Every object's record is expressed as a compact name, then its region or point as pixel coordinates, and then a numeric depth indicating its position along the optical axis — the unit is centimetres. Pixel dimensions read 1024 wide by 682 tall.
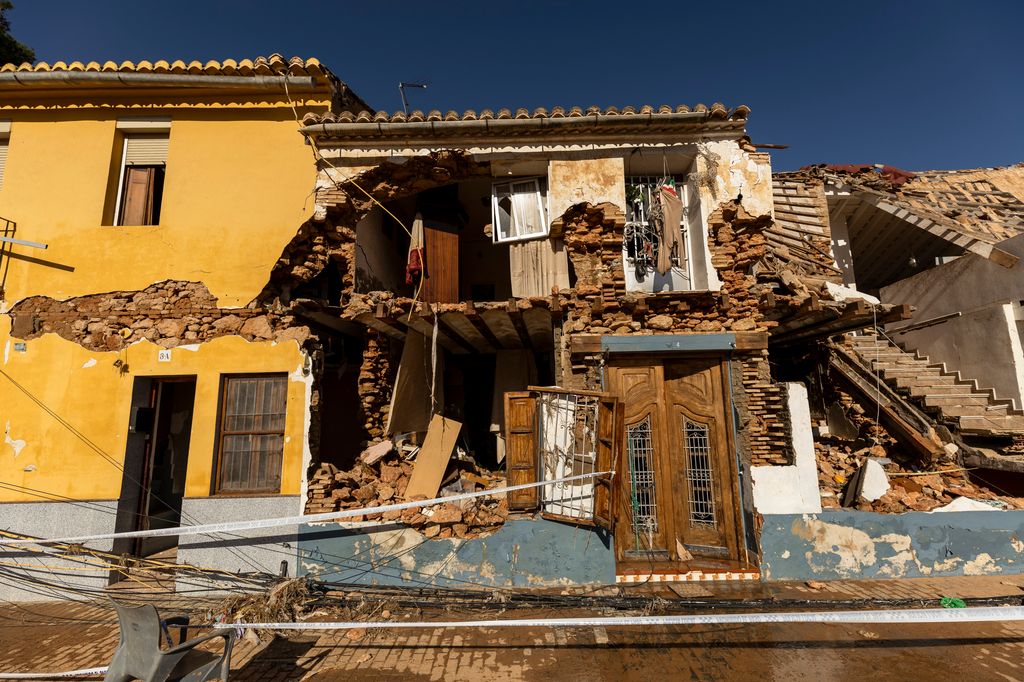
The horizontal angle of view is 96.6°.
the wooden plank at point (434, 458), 738
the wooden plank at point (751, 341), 711
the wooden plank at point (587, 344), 720
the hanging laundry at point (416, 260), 818
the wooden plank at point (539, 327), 785
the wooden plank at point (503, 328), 780
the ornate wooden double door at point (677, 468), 695
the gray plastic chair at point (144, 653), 350
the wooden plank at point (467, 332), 791
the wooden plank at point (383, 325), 760
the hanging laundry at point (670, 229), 768
